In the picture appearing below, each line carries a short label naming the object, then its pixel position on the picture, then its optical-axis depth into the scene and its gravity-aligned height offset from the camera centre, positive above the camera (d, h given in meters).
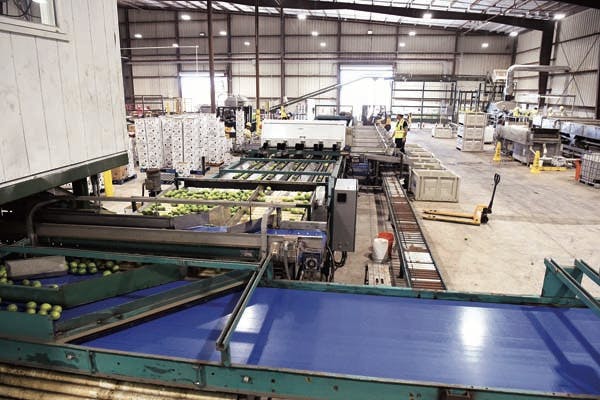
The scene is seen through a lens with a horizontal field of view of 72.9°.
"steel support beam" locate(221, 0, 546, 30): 22.86 +5.75
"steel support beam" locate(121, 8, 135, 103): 34.00 +3.61
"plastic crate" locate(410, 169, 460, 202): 11.34 -1.96
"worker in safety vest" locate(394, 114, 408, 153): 15.32 -0.75
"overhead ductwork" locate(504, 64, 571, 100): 21.09 +2.36
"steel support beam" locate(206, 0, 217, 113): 17.62 +3.20
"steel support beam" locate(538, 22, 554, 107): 23.64 +3.71
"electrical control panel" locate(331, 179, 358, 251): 4.43 -1.12
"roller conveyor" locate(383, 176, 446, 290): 5.41 -2.13
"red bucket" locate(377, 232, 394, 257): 7.26 -2.19
